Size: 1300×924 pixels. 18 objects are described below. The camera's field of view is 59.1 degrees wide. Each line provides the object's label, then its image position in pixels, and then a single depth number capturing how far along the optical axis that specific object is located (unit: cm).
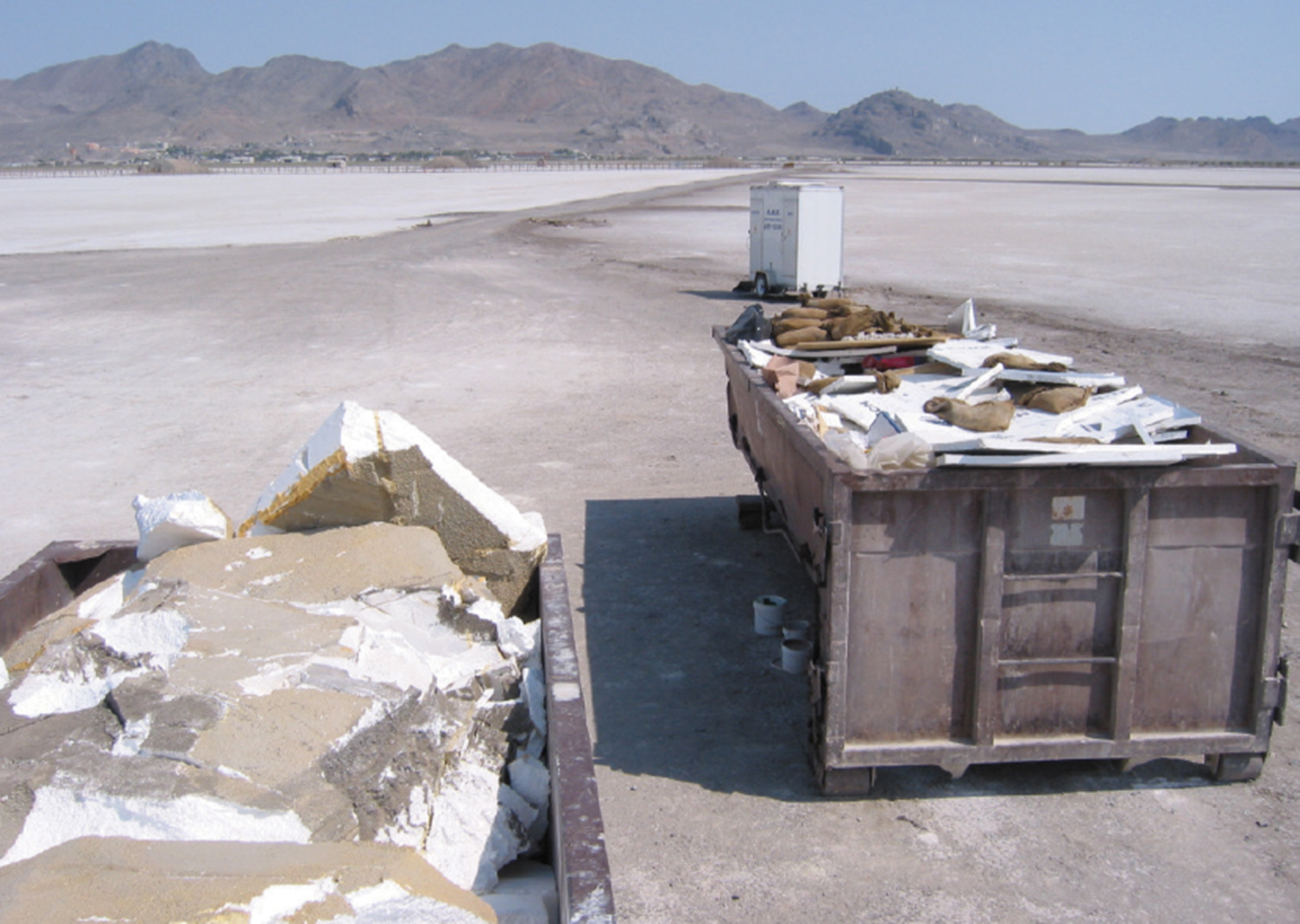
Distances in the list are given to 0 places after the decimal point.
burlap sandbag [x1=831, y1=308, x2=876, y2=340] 718
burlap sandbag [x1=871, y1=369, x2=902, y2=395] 579
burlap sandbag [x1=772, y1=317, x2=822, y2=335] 738
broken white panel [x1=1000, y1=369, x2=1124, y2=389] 548
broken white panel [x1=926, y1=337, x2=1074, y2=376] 607
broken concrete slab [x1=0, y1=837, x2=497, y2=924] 229
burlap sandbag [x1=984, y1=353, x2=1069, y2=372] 584
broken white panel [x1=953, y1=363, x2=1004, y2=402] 550
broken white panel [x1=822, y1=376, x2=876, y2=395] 584
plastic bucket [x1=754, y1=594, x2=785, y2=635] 605
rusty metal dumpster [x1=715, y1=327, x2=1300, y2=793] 421
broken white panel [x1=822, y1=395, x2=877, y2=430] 519
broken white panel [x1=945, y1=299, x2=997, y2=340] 734
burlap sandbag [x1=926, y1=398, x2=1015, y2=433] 488
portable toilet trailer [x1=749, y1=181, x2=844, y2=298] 1889
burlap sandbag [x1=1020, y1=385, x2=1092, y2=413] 510
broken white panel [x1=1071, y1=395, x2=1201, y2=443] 472
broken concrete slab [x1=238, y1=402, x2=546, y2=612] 439
